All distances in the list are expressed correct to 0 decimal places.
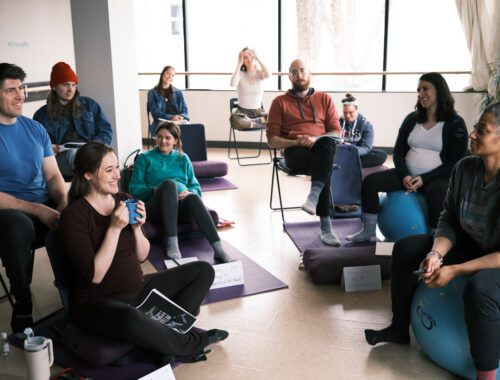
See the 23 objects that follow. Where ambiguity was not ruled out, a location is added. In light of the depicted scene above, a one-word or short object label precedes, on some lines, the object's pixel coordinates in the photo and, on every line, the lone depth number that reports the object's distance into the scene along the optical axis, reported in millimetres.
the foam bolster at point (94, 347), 2406
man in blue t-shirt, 2742
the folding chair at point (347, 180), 4496
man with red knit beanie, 4023
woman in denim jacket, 6555
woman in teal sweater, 3842
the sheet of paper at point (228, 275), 3361
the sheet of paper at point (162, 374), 2285
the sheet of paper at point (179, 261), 3703
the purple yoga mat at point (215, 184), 5845
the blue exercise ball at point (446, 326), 2275
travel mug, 2164
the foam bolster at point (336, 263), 3388
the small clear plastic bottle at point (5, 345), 2566
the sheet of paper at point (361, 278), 3314
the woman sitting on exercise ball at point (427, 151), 3631
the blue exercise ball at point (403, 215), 3648
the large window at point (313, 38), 7672
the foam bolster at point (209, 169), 5973
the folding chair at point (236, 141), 6926
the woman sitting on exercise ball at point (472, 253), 2146
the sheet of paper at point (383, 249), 3412
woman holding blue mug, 2344
